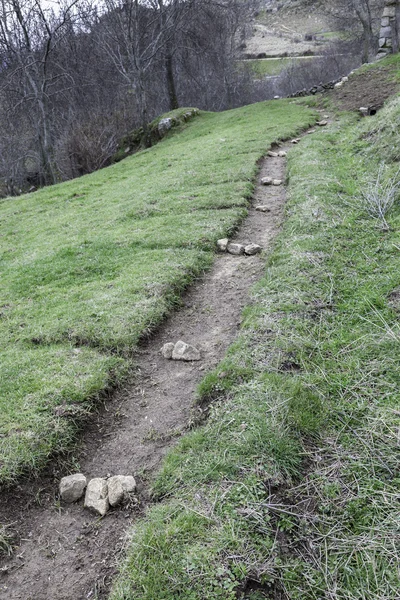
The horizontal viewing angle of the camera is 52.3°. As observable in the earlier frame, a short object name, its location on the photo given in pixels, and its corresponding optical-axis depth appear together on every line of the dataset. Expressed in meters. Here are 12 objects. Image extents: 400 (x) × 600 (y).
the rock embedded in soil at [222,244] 7.39
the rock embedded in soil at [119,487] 3.17
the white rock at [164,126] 21.95
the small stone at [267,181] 10.36
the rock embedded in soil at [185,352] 4.78
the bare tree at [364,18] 26.89
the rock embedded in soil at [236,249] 7.15
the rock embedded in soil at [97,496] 3.14
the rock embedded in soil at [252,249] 7.00
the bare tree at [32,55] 19.20
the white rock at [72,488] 3.32
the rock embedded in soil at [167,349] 4.93
